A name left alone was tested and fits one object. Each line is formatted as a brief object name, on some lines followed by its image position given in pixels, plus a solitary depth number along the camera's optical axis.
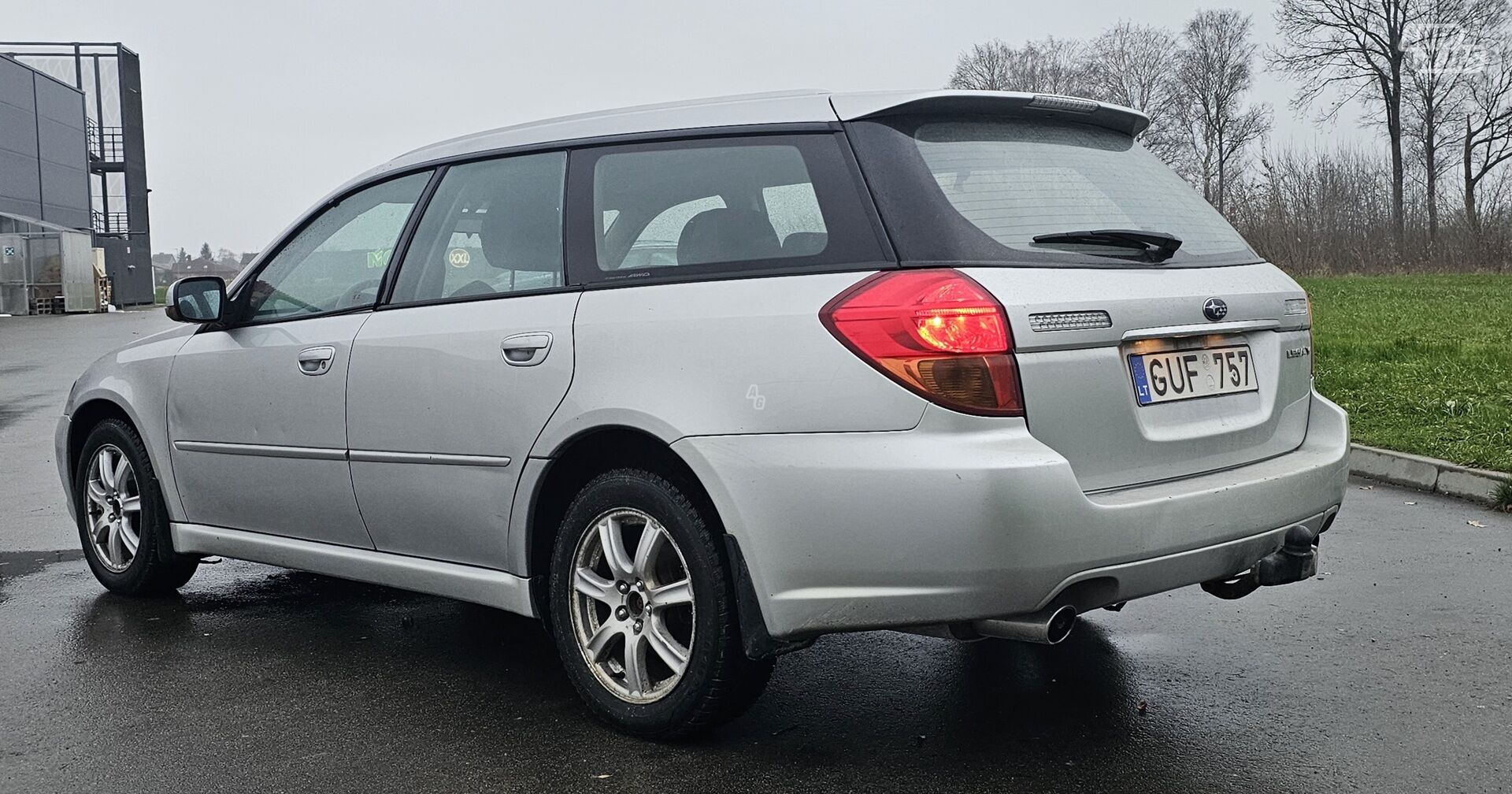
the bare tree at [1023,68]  72.94
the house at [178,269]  69.06
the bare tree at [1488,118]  50.06
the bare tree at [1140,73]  70.12
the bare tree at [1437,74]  50.84
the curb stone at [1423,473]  7.61
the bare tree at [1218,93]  67.75
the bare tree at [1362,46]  51.06
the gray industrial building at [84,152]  51.84
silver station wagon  3.36
